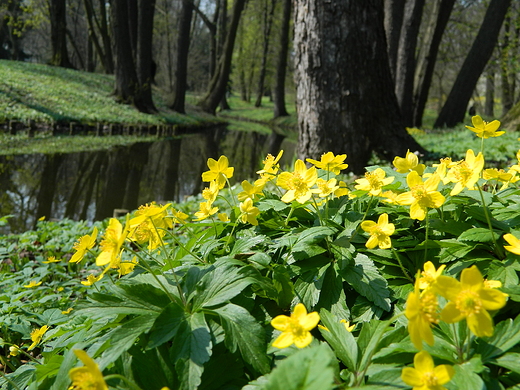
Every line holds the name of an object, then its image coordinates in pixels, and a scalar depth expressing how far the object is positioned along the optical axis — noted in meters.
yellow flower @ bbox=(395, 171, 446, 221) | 0.31
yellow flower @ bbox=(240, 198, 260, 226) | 0.35
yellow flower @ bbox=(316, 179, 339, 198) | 0.36
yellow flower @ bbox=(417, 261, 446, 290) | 0.25
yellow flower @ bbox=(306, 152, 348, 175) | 0.38
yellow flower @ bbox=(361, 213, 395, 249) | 0.31
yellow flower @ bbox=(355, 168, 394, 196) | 0.35
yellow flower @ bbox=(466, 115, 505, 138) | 0.36
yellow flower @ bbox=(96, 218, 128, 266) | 0.28
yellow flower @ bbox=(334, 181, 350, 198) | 0.38
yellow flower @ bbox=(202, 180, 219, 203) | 0.38
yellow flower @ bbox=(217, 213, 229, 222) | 0.41
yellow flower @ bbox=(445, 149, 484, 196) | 0.30
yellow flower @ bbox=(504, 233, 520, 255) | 0.28
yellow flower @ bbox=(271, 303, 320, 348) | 0.25
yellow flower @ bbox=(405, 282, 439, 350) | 0.23
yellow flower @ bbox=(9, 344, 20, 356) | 0.43
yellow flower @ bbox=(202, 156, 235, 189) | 0.39
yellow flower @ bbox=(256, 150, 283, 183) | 0.40
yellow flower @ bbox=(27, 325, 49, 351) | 0.42
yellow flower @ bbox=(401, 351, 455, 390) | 0.23
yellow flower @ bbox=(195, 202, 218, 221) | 0.39
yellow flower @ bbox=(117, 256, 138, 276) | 0.35
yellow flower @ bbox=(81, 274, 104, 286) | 0.41
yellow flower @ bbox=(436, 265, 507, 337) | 0.23
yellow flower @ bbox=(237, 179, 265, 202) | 0.38
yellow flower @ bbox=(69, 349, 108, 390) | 0.22
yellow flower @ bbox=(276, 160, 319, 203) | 0.34
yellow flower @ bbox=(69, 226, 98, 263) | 0.31
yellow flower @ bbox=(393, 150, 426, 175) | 0.35
